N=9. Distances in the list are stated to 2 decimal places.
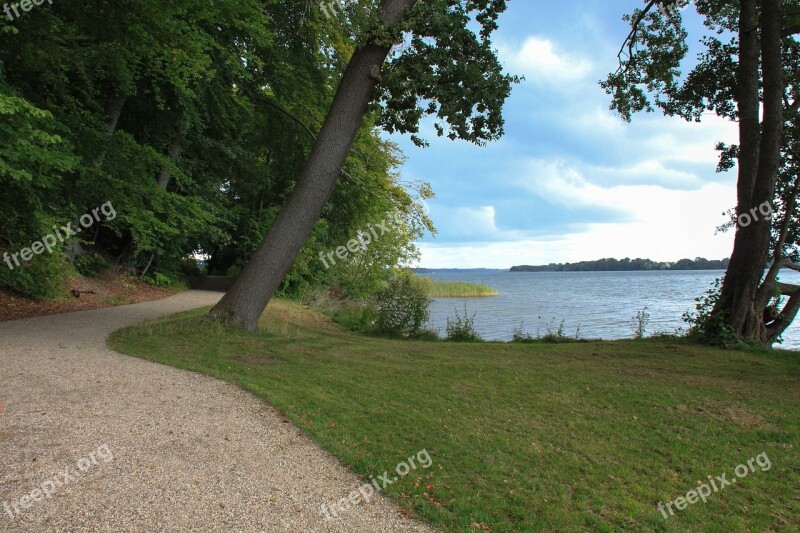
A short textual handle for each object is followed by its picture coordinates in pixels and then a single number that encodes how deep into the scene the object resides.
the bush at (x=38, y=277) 12.51
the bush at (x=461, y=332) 13.32
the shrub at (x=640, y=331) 12.40
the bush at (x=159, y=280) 22.73
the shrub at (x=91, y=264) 18.75
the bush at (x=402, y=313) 13.66
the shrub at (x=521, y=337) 13.11
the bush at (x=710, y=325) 10.56
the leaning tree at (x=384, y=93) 9.82
